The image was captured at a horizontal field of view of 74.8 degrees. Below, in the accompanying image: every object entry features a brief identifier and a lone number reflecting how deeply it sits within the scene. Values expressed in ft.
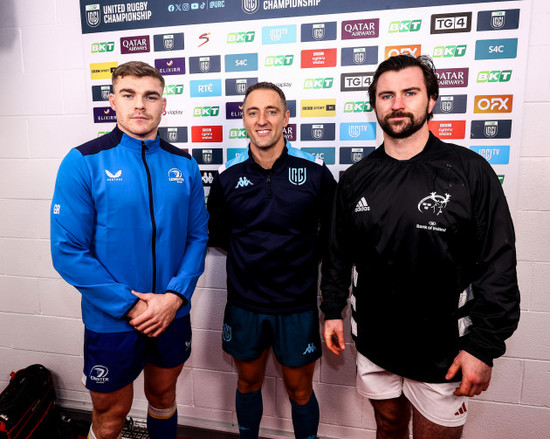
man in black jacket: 3.50
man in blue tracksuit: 3.98
